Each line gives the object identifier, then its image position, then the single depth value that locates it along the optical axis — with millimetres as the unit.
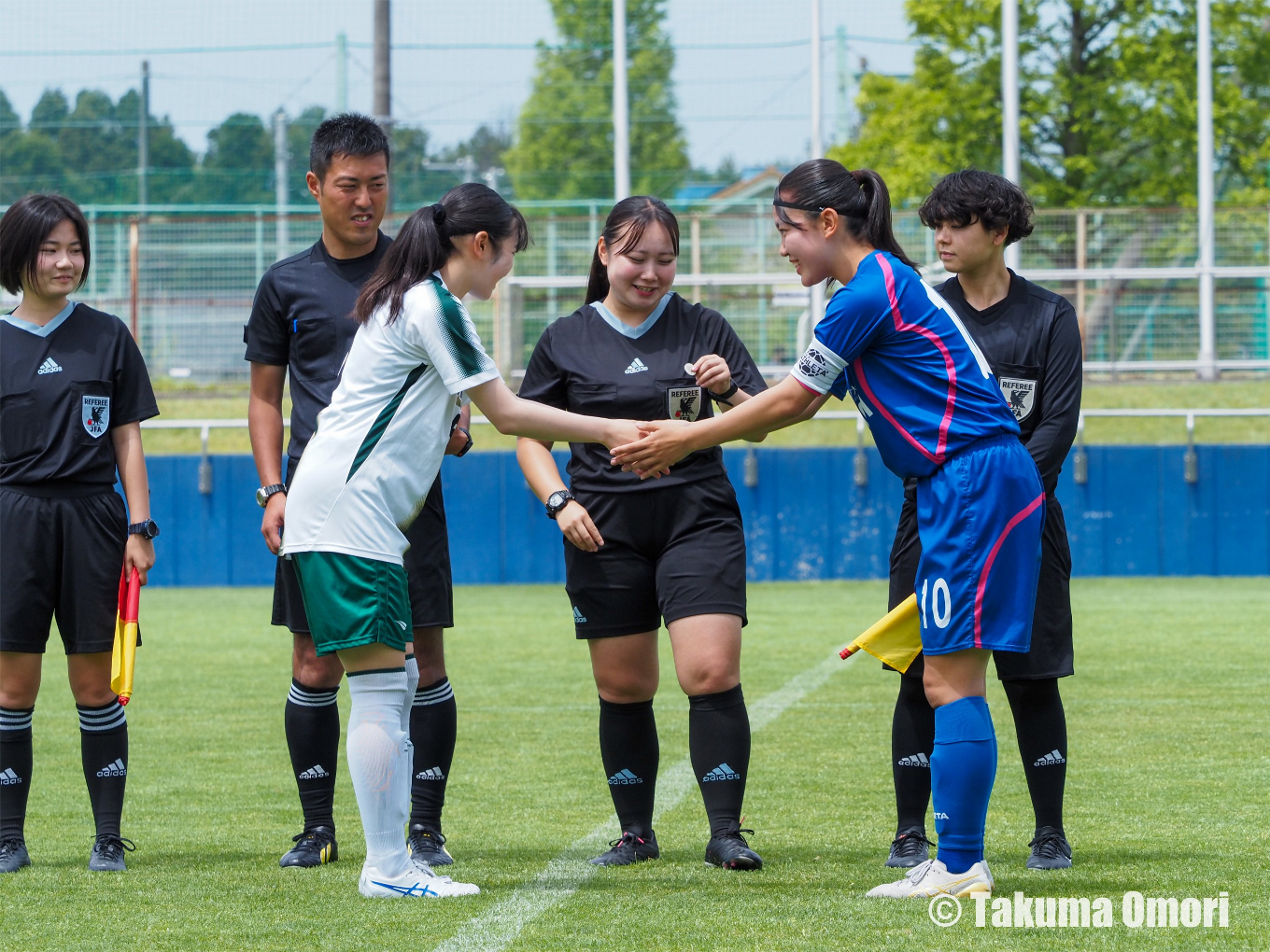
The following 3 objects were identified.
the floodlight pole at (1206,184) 42812
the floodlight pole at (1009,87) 40344
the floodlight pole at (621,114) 40906
